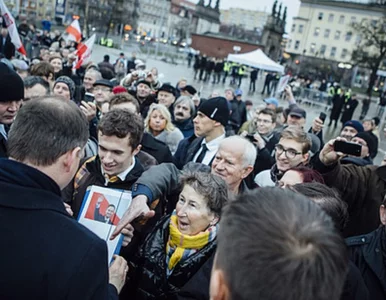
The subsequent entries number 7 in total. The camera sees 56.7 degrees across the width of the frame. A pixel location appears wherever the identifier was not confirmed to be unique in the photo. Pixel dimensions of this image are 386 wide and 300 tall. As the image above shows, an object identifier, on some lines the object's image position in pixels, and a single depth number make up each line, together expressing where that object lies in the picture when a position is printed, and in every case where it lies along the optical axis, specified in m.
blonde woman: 4.97
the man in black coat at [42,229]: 1.37
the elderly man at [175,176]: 2.20
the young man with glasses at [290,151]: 3.80
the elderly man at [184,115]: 6.05
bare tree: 39.75
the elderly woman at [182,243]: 2.20
